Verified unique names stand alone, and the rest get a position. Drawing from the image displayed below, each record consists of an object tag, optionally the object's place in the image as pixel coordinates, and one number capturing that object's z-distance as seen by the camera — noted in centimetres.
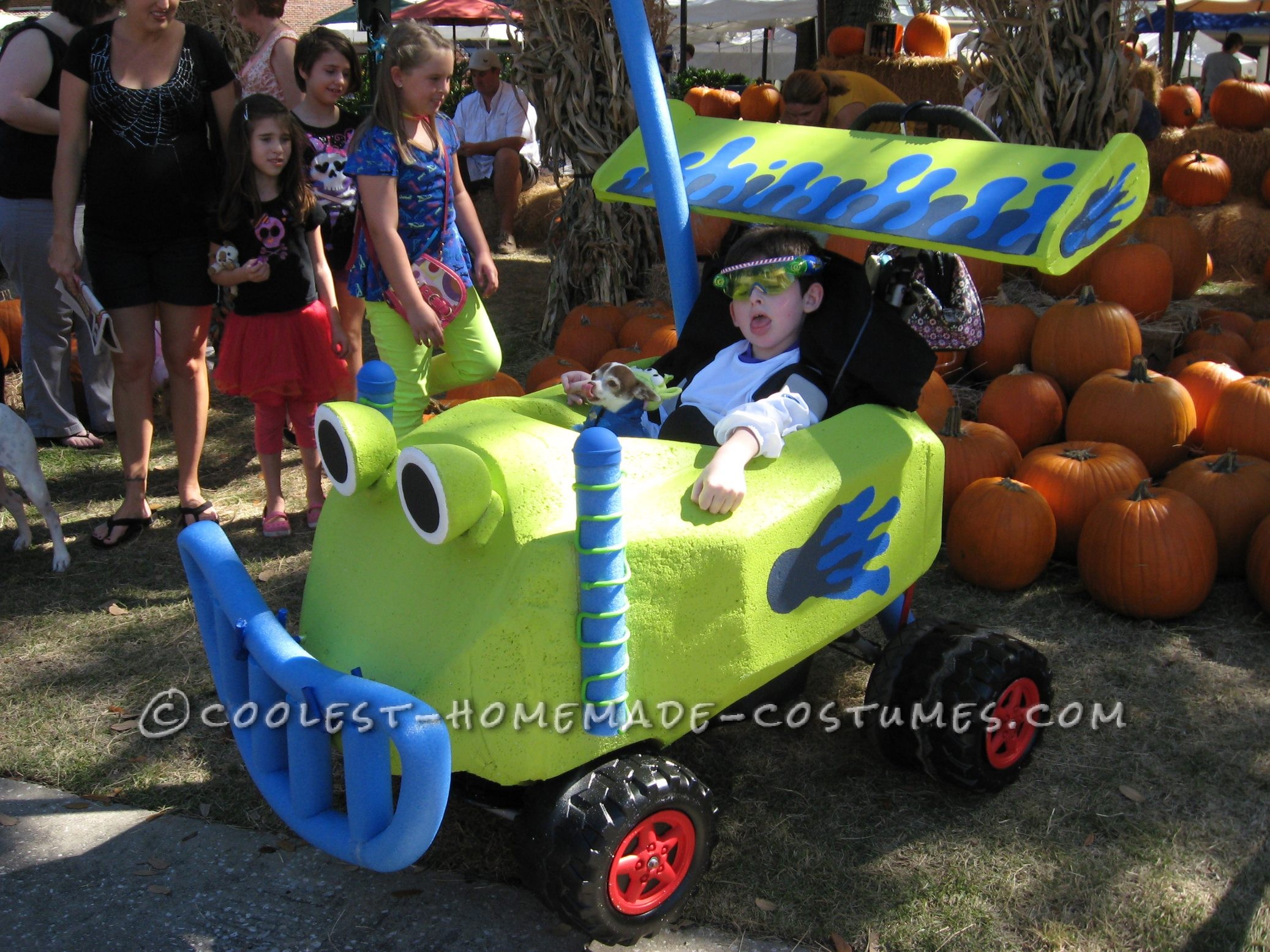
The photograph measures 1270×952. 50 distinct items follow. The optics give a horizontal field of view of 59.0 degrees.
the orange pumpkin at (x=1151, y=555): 385
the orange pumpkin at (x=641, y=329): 593
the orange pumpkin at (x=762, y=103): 1142
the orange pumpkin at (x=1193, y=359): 512
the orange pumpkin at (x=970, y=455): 452
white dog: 434
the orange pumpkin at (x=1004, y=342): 555
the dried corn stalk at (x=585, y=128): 702
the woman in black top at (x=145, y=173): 414
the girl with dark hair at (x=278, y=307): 451
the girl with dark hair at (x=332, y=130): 483
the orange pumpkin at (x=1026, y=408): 491
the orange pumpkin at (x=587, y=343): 614
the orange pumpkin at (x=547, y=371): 561
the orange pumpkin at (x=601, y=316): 641
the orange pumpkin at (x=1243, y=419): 443
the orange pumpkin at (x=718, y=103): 1202
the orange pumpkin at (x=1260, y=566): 386
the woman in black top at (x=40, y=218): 477
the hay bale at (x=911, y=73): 1163
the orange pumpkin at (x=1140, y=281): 580
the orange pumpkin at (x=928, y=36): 1338
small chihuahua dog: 304
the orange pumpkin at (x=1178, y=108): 1045
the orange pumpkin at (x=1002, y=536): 409
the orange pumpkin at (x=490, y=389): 544
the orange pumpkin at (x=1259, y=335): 533
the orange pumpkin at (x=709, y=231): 783
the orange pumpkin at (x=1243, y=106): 964
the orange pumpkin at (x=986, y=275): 596
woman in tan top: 522
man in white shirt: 1084
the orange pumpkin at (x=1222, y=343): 526
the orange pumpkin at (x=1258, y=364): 503
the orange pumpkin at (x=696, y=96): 1224
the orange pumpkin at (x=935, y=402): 493
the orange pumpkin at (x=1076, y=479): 428
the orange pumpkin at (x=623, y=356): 539
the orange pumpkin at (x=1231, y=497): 413
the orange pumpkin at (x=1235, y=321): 560
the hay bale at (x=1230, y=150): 906
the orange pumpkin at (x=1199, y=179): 849
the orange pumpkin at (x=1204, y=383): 475
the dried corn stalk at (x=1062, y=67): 617
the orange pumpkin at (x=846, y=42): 1231
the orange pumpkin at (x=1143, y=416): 460
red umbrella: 1805
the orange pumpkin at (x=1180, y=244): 646
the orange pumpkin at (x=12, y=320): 669
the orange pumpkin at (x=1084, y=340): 512
